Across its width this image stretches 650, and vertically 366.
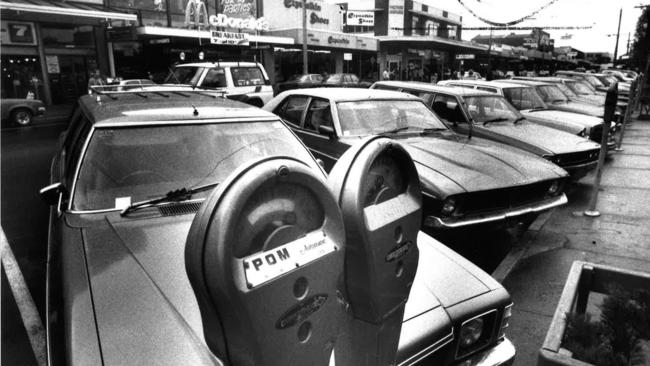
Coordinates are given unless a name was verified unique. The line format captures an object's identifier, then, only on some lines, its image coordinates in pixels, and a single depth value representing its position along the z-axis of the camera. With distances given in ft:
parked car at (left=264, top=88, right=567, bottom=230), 13.12
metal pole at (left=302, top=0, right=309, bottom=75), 67.99
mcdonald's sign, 60.03
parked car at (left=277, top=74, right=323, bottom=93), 59.41
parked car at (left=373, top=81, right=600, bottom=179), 20.04
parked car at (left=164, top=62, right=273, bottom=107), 37.91
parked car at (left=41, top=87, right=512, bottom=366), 5.30
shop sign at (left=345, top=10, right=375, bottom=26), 112.78
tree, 64.18
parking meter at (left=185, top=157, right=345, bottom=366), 3.28
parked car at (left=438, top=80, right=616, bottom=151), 26.22
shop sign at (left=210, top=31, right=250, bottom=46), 54.65
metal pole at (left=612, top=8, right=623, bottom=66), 135.33
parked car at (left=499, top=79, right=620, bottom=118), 31.86
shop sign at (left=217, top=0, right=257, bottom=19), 75.15
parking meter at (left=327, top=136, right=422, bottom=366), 4.43
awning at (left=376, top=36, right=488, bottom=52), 108.58
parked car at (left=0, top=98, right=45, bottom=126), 41.76
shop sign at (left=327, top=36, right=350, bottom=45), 87.40
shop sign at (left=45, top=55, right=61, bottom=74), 58.08
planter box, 6.81
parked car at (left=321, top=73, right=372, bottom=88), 63.02
